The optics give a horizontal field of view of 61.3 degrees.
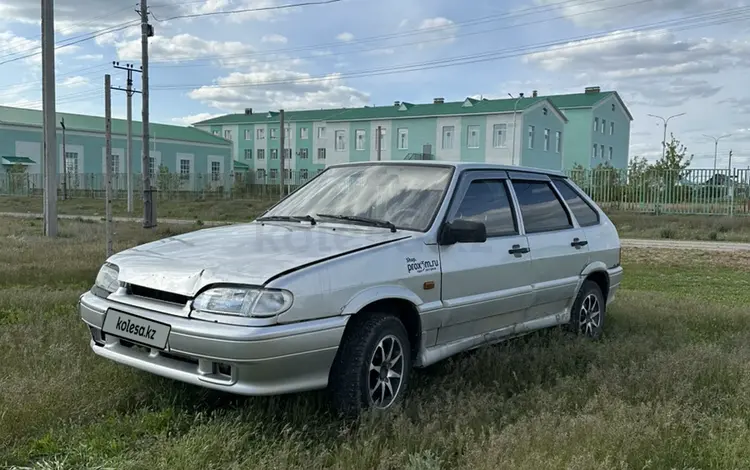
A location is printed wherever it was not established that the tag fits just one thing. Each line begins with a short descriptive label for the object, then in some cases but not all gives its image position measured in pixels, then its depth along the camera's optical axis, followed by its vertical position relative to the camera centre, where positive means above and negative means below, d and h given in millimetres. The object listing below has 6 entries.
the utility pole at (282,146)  29750 +2089
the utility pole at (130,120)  24600 +2870
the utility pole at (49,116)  14312 +1576
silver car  3285 -563
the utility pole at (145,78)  21656 +3877
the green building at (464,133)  45750 +4907
